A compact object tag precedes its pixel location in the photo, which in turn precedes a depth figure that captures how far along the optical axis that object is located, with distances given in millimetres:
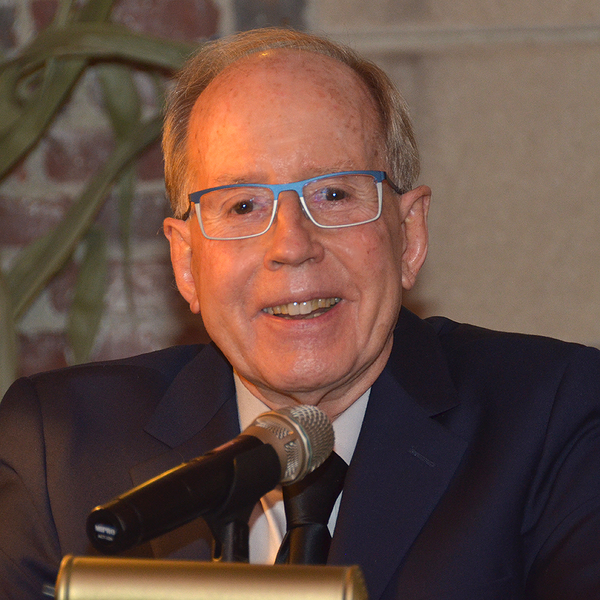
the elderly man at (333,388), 2201
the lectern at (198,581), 1895
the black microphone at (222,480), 1962
